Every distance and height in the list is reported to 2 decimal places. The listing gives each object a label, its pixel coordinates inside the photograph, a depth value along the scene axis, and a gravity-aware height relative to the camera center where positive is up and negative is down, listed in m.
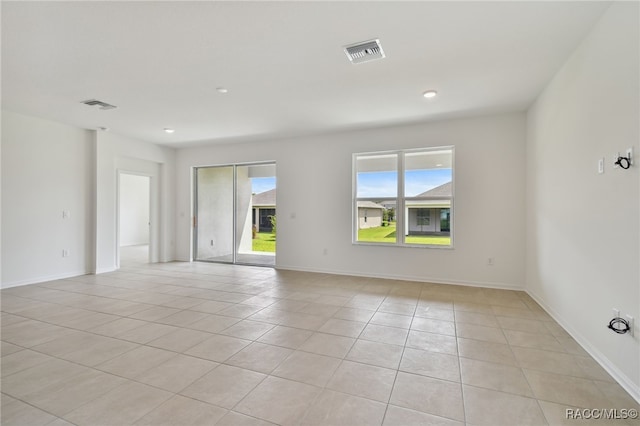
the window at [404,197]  5.25 +0.35
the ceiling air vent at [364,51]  2.77 +1.60
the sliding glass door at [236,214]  6.90 +0.07
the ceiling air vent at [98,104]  4.25 +1.65
